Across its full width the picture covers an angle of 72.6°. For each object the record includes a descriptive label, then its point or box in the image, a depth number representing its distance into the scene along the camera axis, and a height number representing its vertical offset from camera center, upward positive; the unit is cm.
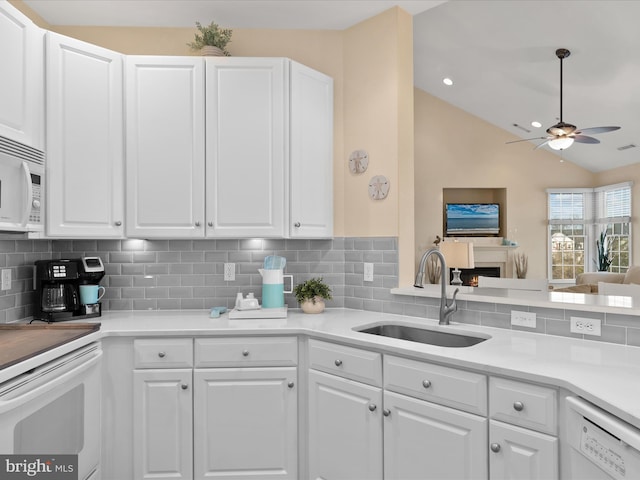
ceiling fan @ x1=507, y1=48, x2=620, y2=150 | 478 +125
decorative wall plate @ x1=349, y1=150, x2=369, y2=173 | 283 +53
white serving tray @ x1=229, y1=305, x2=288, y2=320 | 254 -42
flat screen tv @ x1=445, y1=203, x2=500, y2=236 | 764 +41
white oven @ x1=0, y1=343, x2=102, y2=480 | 153 -67
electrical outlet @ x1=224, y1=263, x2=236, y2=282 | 291 -20
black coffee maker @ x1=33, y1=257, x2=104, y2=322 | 242 -25
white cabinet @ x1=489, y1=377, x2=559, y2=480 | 148 -67
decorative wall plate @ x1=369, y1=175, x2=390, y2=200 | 274 +35
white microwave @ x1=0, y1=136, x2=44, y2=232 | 192 +26
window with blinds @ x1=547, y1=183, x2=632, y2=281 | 797 +26
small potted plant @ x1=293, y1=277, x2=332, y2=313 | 270 -33
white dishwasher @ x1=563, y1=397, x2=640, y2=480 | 115 -58
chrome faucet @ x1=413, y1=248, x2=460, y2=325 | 229 -30
